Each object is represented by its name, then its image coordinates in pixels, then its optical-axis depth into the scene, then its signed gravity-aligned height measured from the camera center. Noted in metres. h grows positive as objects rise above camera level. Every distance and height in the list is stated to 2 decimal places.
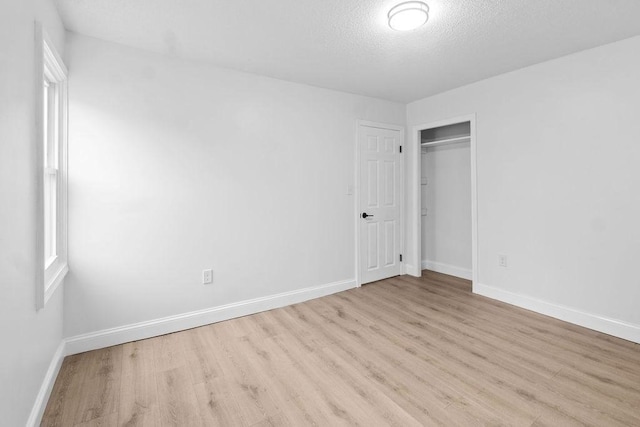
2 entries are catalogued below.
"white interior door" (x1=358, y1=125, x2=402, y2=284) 4.04 +0.11
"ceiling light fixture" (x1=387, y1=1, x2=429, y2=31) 2.01 +1.33
